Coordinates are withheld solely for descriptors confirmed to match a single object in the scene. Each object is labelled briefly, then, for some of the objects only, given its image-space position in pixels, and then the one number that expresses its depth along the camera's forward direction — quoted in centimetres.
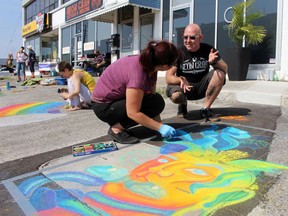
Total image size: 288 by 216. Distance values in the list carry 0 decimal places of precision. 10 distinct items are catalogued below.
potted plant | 694
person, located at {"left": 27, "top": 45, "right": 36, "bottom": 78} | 1405
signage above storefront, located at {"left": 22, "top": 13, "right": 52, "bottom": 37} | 2070
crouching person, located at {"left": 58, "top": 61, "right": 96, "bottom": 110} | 486
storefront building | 721
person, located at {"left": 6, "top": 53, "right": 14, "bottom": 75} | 1878
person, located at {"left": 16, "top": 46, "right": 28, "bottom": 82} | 1300
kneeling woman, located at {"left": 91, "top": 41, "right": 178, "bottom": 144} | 255
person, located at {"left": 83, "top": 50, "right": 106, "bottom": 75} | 1326
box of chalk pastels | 263
